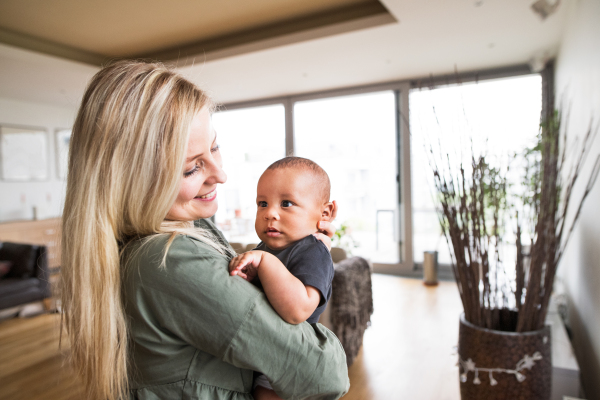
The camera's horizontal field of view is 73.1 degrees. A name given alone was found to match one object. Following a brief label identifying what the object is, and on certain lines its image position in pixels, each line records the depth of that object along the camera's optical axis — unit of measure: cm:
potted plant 176
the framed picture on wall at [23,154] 646
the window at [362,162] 614
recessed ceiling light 286
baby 77
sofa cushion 450
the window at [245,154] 709
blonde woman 69
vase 175
